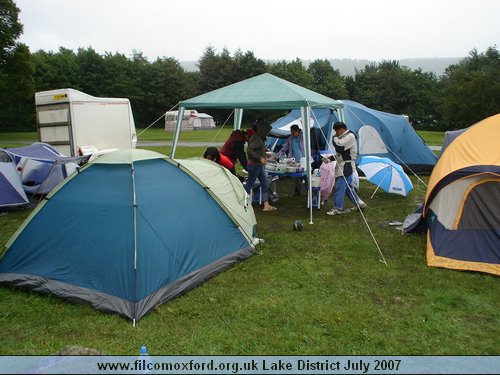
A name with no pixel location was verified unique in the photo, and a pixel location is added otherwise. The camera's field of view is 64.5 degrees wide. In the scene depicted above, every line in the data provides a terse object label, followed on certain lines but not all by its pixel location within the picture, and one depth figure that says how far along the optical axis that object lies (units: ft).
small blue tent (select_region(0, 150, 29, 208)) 25.93
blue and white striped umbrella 29.76
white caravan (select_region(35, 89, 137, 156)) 37.40
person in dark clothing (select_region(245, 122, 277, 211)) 25.07
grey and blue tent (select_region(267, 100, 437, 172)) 39.86
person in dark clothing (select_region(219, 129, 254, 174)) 29.12
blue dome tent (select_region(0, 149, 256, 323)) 13.52
